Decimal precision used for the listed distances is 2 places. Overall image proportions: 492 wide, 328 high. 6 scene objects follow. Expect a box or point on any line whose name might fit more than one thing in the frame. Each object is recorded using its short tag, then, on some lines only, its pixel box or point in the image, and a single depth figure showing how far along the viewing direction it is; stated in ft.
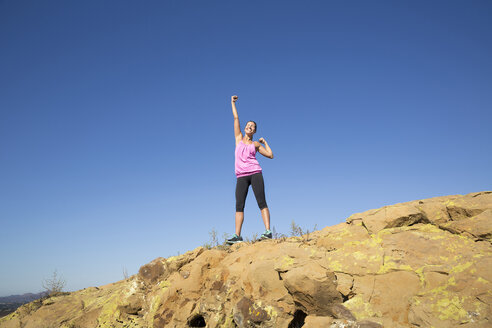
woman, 23.21
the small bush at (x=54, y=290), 27.25
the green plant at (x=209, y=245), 24.39
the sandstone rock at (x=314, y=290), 13.74
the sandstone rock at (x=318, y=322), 12.68
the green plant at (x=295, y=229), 22.56
